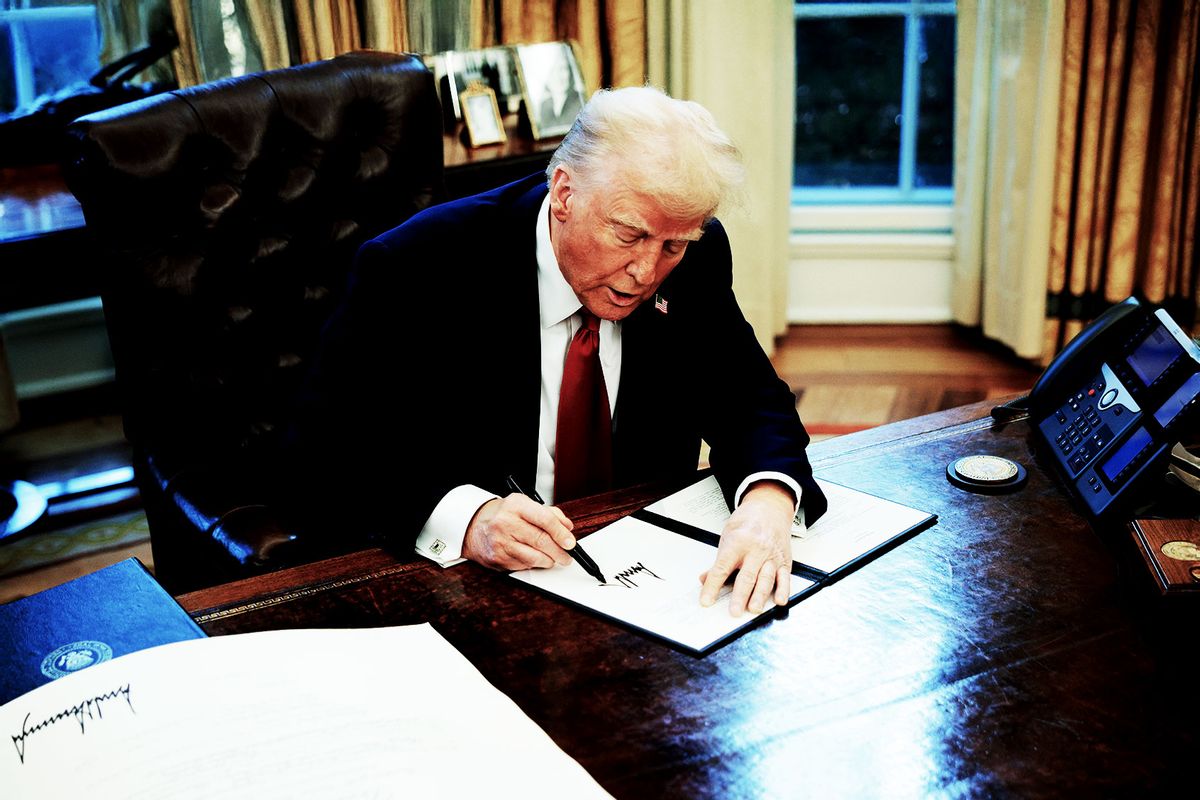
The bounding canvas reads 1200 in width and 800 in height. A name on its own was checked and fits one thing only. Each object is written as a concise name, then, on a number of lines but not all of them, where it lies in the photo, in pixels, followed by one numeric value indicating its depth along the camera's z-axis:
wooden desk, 0.99
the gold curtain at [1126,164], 3.61
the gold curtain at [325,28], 3.30
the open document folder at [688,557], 1.22
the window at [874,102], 4.27
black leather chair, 1.75
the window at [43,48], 3.36
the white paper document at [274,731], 0.94
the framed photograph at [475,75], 3.13
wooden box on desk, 1.19
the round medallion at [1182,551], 1.23
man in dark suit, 1.51
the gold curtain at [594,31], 3.59
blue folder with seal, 1.07
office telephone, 1.35
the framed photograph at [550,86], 3.13
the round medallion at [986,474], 1.50
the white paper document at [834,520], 1.37
